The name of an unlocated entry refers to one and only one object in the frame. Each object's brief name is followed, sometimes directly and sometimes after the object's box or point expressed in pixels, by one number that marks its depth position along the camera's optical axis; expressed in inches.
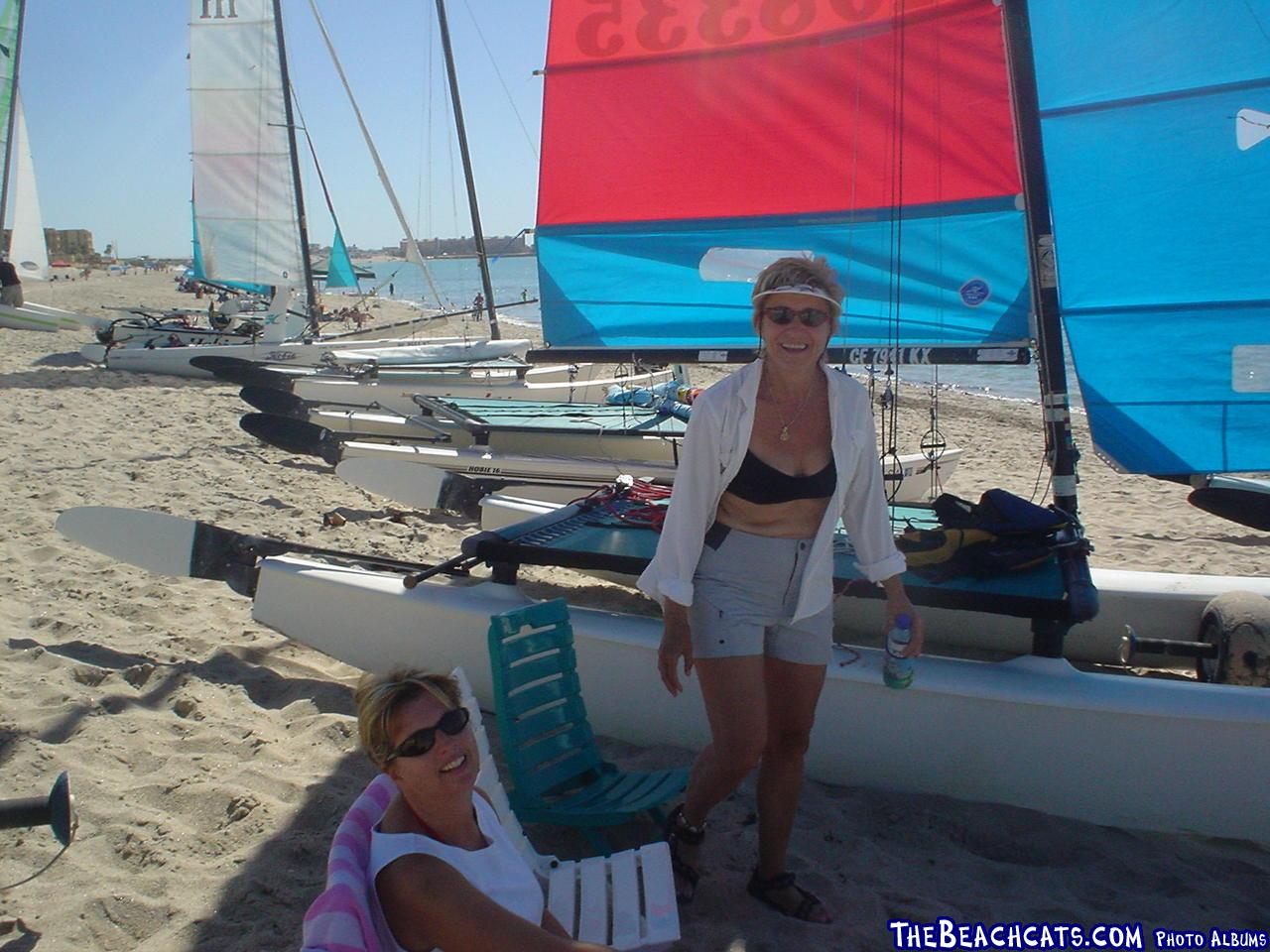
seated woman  56.7
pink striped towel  55.0
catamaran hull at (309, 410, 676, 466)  268.5
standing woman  80.0
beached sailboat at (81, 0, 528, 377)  577.9
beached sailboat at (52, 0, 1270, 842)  108.9
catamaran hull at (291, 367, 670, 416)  369.7
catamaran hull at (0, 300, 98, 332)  605.9
